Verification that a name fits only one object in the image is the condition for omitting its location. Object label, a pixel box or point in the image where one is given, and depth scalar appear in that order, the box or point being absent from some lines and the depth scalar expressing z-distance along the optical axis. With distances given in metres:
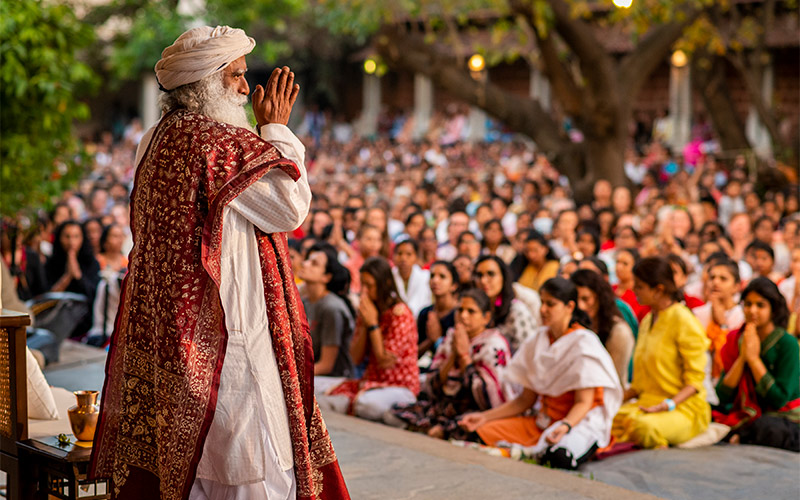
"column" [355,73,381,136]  24.58
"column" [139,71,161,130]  25.66
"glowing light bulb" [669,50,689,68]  15.64
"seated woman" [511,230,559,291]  7.62
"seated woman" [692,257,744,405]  6.27
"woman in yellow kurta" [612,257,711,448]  5.35
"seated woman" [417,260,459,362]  6.61
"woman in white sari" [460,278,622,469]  4.99
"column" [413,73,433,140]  22.88
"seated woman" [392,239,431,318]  7.75
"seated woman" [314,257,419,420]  6.06
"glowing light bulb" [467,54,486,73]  13.66
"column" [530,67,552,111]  21.75
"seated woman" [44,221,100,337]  8.84
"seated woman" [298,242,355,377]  6.41
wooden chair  3.48
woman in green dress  5.46
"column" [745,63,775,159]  18.33
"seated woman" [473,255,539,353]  6.18
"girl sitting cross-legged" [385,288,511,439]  5.57
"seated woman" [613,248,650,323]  6.95
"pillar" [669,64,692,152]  19.16
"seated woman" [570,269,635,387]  5.79
